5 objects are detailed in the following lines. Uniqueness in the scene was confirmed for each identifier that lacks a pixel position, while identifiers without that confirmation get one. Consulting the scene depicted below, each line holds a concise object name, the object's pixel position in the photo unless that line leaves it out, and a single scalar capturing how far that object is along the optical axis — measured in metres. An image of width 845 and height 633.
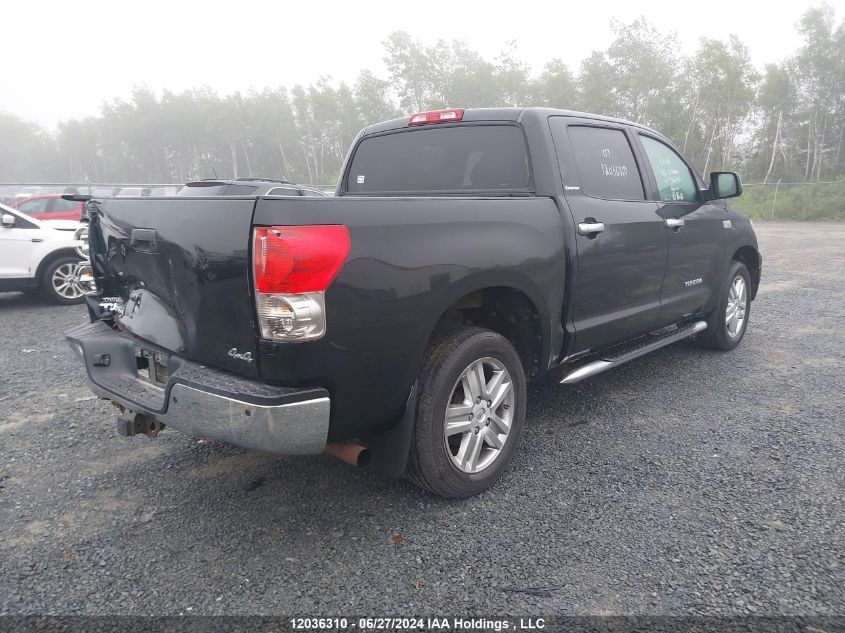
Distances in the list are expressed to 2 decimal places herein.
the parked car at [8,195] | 16.62
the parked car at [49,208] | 13.48
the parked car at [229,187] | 8.59
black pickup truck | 2.15
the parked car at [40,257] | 7.68
